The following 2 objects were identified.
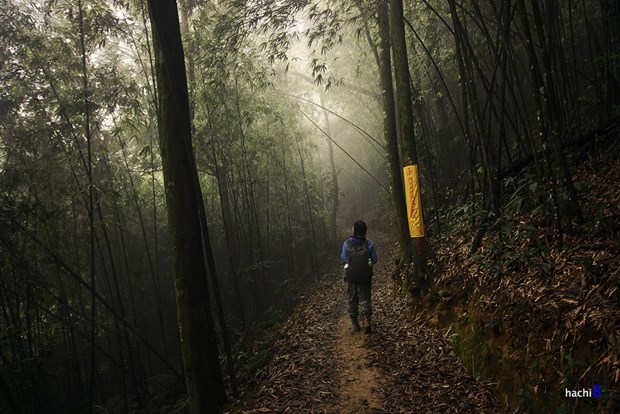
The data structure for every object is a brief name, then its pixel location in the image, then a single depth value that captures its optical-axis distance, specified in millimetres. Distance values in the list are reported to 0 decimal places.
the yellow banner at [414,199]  4734
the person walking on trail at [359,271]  4773
